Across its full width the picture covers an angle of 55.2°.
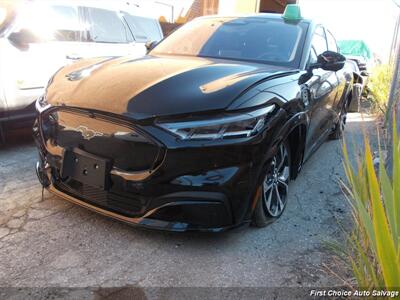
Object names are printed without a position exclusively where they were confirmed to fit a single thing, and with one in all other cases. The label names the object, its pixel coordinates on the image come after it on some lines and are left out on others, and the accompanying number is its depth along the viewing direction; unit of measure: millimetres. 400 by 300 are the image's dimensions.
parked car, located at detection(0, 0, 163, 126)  4035
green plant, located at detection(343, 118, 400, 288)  1476
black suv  2287
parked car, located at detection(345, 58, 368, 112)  6162
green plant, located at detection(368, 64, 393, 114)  7025
